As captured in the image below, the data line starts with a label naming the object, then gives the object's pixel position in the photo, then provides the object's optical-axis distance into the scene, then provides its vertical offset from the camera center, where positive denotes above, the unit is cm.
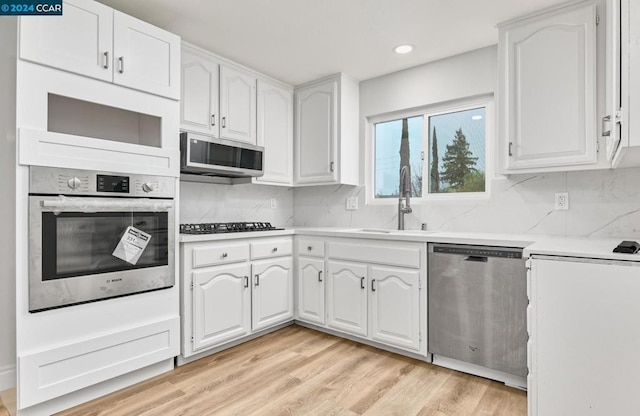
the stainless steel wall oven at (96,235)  178 -15
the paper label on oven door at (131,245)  207 -22
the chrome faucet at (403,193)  305 +14
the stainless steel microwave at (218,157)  251 +41
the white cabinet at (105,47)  179 +92
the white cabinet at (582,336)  143 -56
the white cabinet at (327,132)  328 +75
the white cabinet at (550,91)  207 +74
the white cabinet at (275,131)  329 +76
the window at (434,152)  287 +51
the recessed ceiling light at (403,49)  270 +126
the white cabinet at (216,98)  269 +92
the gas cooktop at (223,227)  266 -15
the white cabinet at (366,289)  249 -63
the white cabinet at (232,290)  243 -63
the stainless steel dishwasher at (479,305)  209 -62
